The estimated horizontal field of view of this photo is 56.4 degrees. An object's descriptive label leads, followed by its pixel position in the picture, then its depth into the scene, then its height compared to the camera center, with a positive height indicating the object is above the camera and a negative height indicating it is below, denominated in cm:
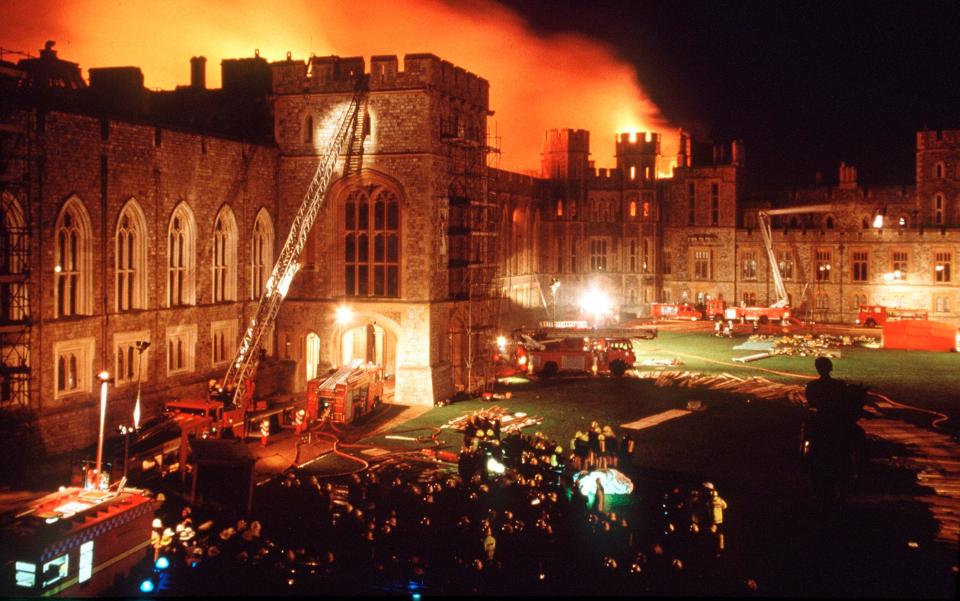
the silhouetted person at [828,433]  1233 -197
